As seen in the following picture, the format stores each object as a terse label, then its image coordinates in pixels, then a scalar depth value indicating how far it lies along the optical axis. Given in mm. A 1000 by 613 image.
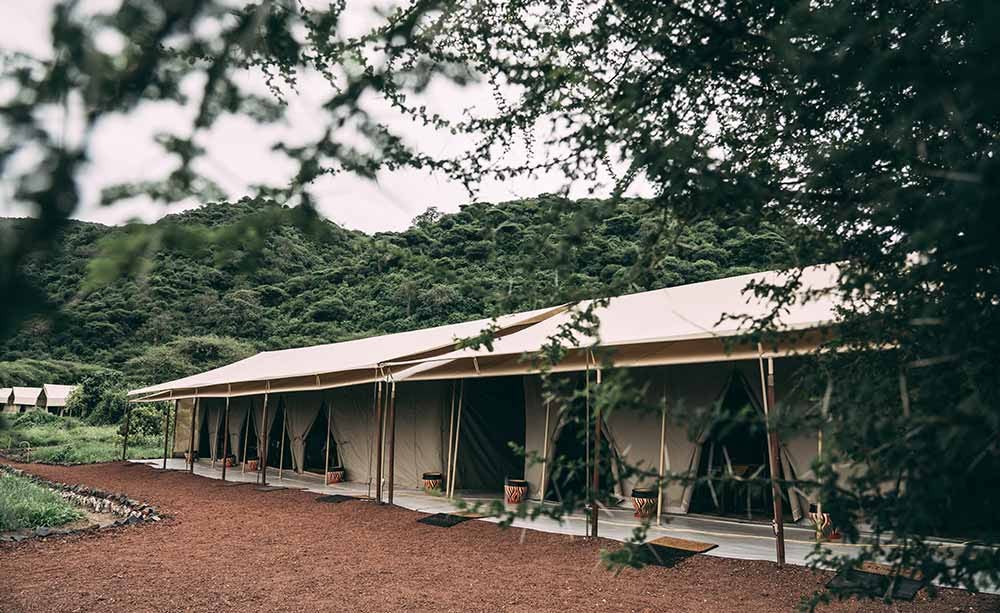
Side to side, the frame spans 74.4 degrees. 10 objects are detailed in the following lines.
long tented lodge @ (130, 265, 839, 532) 6555
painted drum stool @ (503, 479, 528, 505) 8212
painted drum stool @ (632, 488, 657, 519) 7211
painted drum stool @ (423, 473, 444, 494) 9789
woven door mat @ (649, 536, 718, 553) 5562
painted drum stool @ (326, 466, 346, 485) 11262
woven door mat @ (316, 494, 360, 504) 9047
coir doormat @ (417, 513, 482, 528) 7070
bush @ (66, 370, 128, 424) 27312
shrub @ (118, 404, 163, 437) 22766
